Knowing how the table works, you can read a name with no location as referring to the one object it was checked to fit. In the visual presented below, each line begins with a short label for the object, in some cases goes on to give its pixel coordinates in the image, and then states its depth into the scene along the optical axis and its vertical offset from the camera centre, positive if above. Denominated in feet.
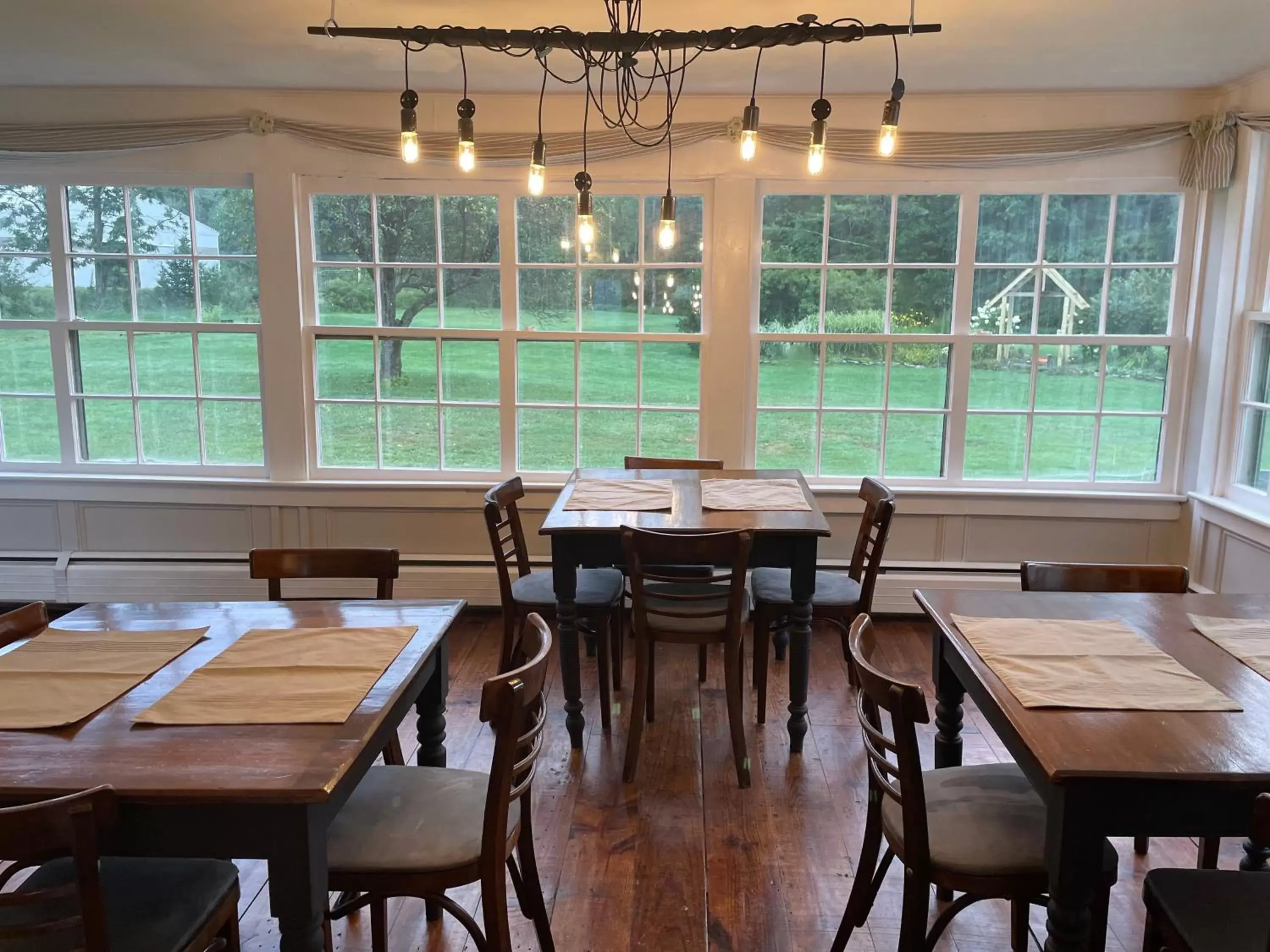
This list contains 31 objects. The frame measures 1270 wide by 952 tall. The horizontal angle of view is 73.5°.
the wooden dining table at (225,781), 4.23 -2.14
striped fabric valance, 12.00 +3.11
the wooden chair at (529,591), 9.95 -2.85
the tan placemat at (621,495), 9.89 -1.68
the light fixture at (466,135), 8.02 +2.06
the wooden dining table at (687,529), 8.98 -2.05
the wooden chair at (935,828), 5.09 -2.98
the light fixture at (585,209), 9.12 +1.60
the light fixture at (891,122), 7.38 +2.11
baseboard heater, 13.56 -3.60
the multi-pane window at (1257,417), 11.58 -0.73
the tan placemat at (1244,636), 5.75 -1.95
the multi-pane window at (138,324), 13.26 +0.43
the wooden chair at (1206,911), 4.55 -3.02
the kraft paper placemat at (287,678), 4.99 -2.07
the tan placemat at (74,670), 5.01 -2.08
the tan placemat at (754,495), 9.96 -1.66
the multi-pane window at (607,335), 13.17 +0.34
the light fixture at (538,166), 8.37 +1.85
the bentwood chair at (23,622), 6.21 -2.01
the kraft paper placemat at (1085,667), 5.16 -2.00
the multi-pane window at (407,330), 13.23 +0.38
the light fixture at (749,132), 8.02 +2.15
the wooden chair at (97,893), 3.80 -3.05
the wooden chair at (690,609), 8.25 -2.67
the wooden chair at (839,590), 9.82 -2.77
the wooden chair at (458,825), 5.00 -2.99
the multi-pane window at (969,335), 12.75 +0.40
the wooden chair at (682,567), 11.04 -2.68
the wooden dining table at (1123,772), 4.42 -2.12
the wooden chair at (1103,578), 7.50 -1.92
